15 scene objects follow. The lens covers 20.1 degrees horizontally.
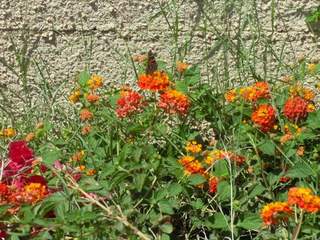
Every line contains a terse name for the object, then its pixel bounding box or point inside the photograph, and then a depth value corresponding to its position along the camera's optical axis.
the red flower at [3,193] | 2.25
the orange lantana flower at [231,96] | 2.75
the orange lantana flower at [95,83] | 2.82
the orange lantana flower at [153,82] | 2.61
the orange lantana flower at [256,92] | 2.68
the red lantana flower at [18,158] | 2.40
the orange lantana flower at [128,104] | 2.55
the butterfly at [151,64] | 3.10
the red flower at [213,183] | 2.46
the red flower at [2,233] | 2.26
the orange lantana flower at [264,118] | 2.58
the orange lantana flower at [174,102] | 2.57
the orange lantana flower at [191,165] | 2.46
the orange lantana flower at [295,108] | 2.61
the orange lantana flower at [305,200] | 2.00
